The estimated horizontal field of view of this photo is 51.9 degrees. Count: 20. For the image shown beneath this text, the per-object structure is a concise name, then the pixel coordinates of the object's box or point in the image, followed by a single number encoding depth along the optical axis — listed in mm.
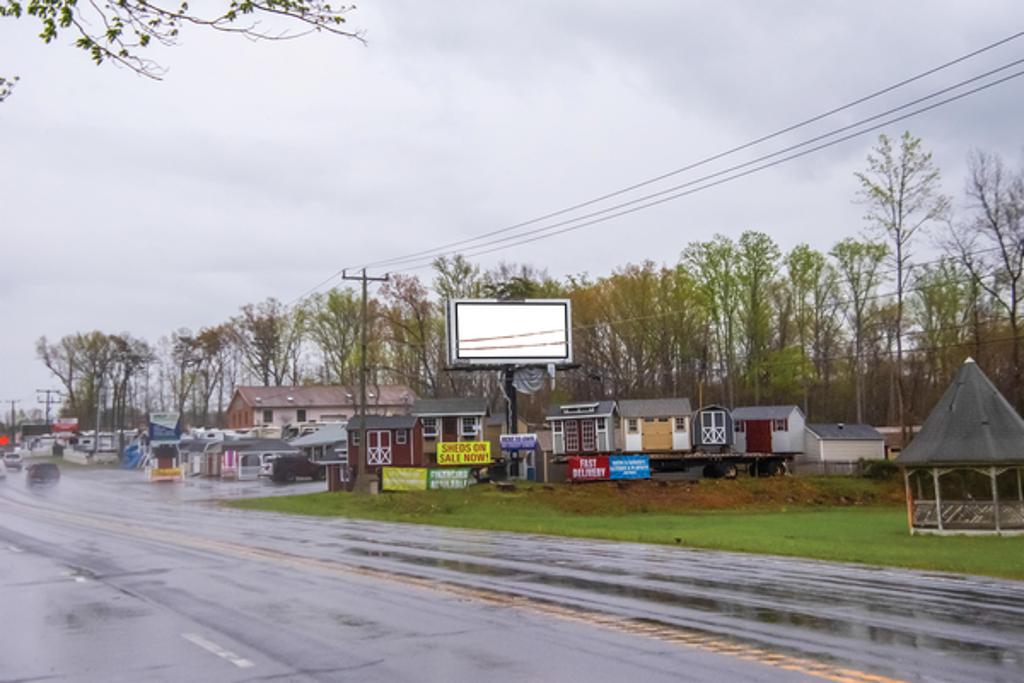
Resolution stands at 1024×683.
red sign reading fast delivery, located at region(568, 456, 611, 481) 61969
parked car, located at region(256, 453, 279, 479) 92469
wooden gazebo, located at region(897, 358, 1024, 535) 35875
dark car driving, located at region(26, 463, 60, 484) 87375
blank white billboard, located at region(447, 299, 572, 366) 66938
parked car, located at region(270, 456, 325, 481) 86625
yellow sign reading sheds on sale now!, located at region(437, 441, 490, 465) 66125
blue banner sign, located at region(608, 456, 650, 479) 62219
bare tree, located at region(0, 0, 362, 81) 9945
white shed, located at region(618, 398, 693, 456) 74500
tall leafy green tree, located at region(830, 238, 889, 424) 81250
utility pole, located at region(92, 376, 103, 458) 133000
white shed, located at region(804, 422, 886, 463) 76125
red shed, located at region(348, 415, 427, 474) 79000
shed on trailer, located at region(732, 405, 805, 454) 77312
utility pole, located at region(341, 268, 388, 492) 59781
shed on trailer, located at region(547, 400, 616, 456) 74312
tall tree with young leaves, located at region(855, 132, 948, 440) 61125
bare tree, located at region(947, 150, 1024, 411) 59275
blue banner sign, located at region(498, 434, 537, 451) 66188
